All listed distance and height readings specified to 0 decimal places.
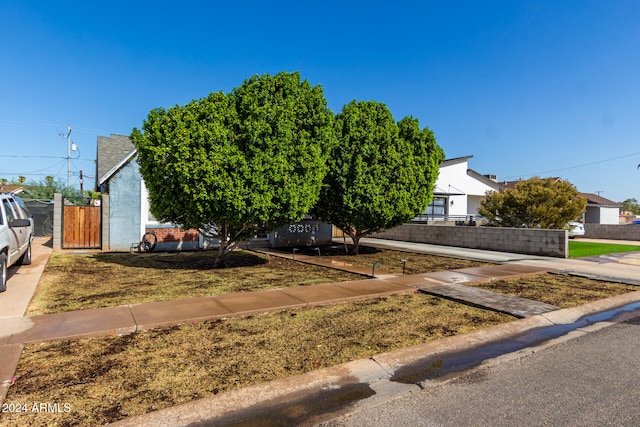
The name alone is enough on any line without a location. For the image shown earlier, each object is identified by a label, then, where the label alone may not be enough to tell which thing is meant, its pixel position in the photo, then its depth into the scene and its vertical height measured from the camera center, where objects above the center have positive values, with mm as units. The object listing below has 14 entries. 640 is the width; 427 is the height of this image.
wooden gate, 14977 -351
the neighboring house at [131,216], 15188 +121
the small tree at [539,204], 18891 +940
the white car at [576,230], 25623 -520
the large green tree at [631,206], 88188 +4067
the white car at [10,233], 7383 -351
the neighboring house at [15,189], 27633 +2235
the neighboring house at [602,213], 39153 +1095
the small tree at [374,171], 13195 +1835
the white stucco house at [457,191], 33200 +2885
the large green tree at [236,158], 9172 +1601
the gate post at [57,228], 14719 -393
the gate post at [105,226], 15097 -301
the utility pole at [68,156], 42156 +7124
